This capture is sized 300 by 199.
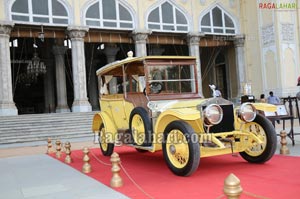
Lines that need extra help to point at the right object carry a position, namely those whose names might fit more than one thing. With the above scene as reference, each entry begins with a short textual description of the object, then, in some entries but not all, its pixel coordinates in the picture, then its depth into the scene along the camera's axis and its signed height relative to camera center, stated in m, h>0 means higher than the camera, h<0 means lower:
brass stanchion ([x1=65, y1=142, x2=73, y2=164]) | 8.30 -1.17
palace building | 19.06 +4.04
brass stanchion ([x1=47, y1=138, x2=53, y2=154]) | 10.49 -1.27
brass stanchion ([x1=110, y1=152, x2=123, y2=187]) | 5.34 -1.09
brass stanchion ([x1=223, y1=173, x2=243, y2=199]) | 2.63 -0.69
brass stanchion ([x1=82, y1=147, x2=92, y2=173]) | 6.79 -1.16
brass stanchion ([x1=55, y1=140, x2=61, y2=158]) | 9.38 -1.17
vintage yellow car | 5.88 -0.35
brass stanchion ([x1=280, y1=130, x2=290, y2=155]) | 7.65 -1.14
